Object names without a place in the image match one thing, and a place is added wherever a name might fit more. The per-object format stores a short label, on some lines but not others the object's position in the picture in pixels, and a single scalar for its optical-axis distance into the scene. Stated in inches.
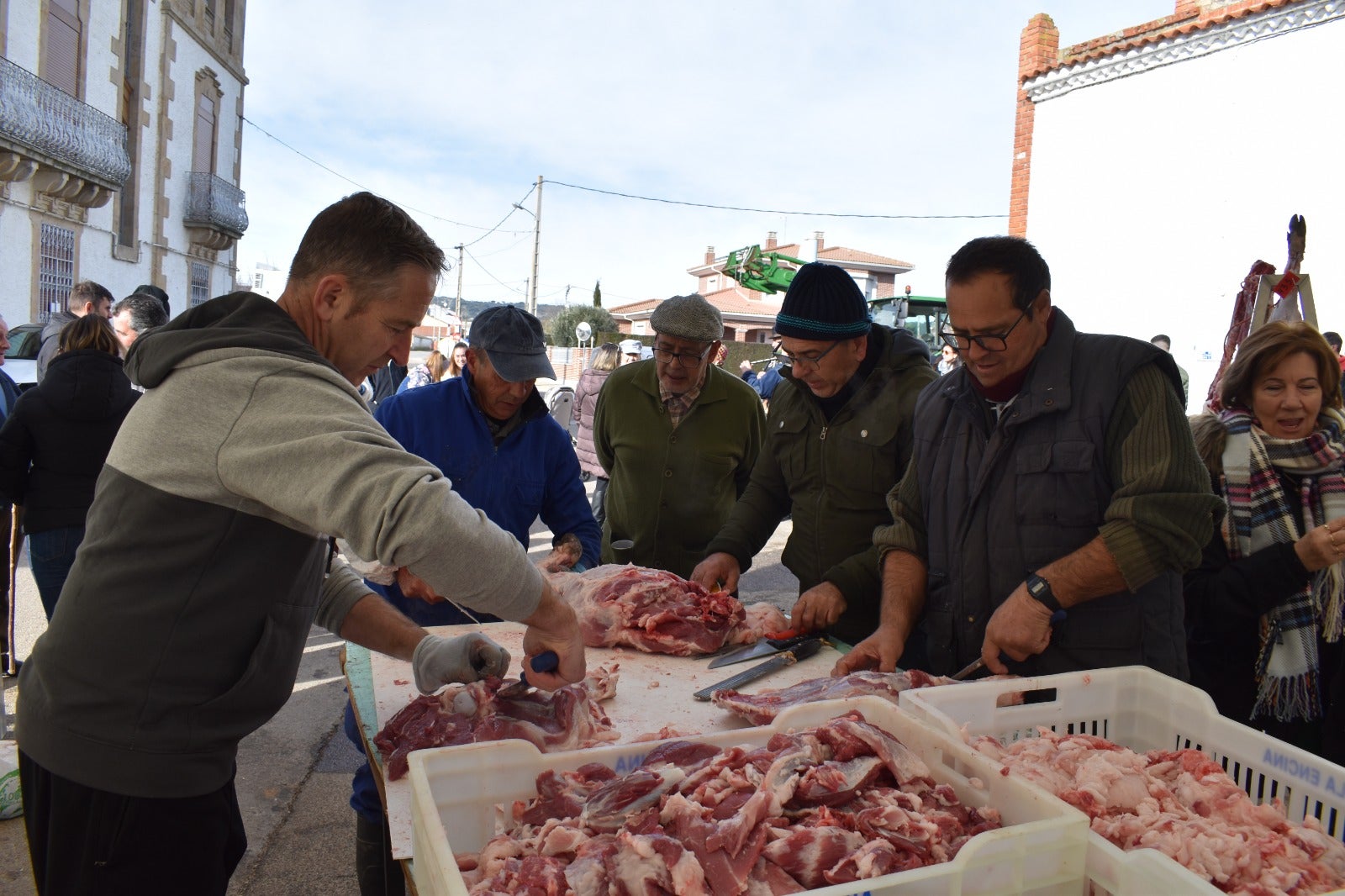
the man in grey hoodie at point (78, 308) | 279.5
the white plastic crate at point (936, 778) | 53.9
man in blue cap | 150.2
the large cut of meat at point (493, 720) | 89.6
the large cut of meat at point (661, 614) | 123.6
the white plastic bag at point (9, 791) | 157.0
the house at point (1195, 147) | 489.1
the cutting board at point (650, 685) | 100.2
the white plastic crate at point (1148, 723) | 70.4
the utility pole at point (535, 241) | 1244.5
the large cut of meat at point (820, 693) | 97.3
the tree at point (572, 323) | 1956.3
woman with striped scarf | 133.3
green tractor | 775.1
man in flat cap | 180.5
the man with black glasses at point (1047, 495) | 99.0
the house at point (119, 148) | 714.2
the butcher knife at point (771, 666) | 108.3
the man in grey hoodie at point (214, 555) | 66.6
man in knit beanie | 140.9
